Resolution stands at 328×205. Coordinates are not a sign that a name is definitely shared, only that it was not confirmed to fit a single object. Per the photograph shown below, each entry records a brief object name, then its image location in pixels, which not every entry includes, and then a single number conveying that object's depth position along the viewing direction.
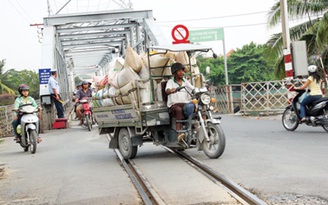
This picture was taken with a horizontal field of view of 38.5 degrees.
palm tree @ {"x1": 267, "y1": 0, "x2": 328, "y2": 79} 21.84
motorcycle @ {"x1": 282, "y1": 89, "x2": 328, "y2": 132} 11.23
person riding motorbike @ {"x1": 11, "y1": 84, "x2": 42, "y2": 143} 11.20
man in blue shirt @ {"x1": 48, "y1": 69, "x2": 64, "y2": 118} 17.41
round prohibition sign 14.34
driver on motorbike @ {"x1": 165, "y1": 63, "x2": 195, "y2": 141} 8.02
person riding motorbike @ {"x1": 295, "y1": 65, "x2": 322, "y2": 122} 11.34
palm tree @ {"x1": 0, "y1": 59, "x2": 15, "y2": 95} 43.45
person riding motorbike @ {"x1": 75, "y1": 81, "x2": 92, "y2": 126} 16.36
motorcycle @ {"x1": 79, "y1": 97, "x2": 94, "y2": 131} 15.80
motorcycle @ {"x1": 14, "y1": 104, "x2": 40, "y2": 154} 10.85
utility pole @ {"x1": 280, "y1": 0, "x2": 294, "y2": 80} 16.45
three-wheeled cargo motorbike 7.89
